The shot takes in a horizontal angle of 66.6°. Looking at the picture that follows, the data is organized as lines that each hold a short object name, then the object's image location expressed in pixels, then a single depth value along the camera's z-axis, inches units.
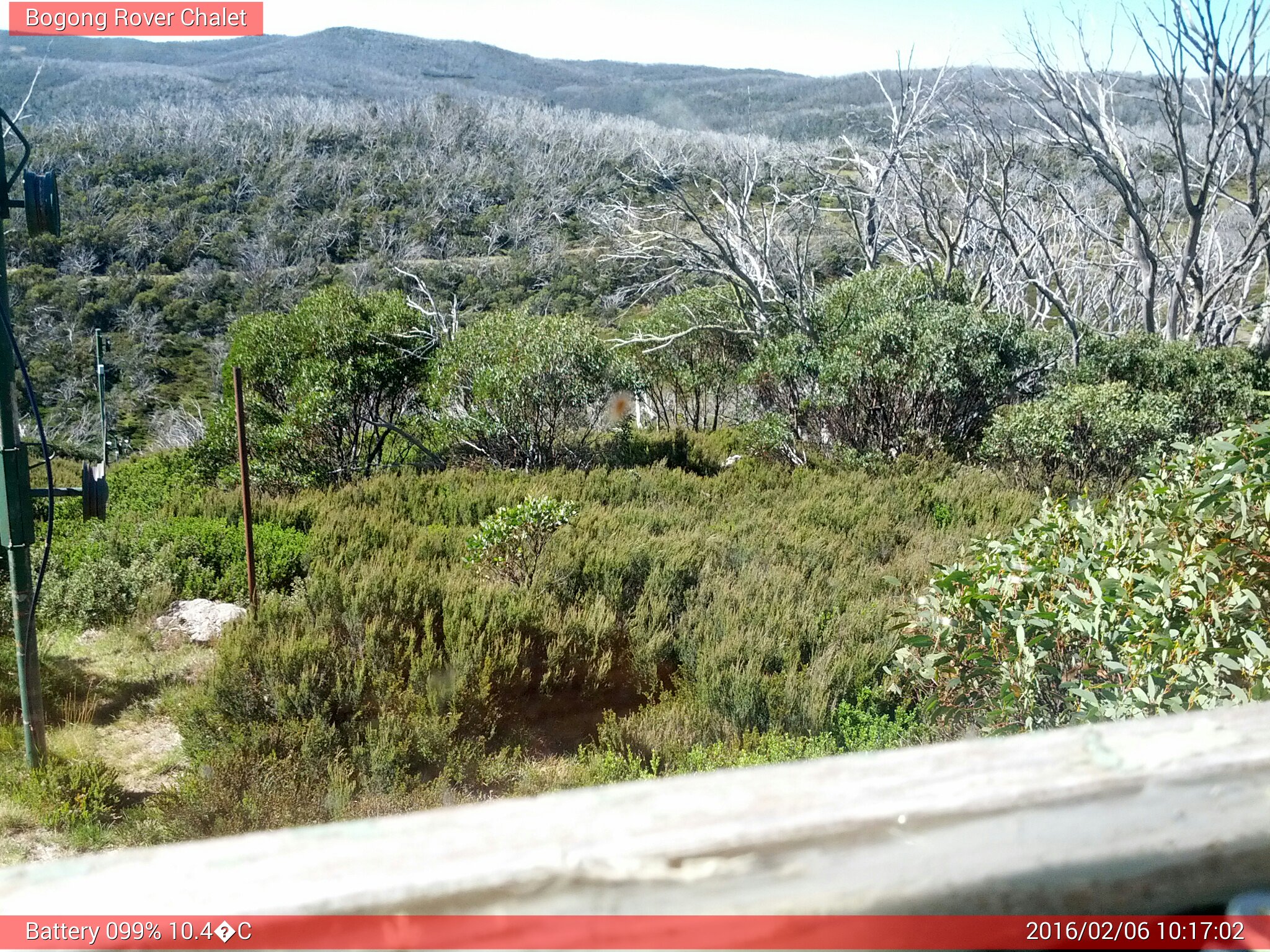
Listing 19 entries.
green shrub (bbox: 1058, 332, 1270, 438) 427.2
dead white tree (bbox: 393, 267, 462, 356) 543.2
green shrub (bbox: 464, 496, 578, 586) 285.1
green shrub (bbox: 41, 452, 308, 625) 278.7
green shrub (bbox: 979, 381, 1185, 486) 399.2
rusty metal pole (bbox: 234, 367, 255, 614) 257.8
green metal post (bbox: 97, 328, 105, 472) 602.9
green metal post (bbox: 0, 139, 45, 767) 165.6
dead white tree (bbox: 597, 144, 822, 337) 565.3
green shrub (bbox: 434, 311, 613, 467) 502.0
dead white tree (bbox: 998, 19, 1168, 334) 481.1
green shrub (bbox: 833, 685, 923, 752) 182.1
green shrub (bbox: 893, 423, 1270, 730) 99.4
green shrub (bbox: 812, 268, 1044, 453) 474.9
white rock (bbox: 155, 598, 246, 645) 269.1
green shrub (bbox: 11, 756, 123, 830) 165.5
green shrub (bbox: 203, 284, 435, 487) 487.5
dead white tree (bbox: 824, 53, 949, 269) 593.3
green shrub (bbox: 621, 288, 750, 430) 649.0
